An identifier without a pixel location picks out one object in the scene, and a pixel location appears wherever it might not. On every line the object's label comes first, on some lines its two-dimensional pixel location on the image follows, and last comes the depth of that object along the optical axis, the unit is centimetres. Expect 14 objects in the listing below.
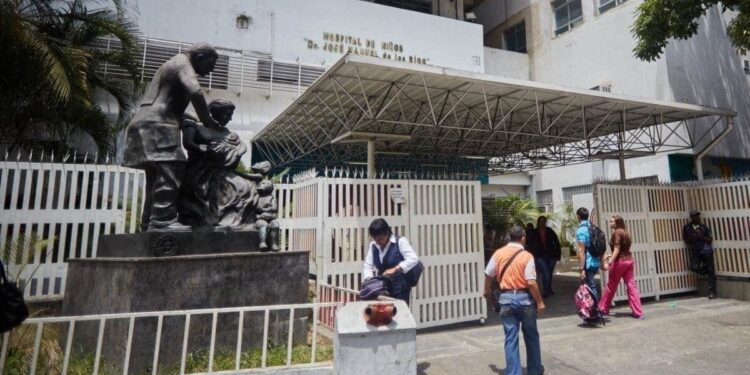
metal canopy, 805
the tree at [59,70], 698
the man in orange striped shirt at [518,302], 397
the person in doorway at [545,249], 860
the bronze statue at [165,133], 405
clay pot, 300
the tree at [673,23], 885
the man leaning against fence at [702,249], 809
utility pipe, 1025
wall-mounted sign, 625
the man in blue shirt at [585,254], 629
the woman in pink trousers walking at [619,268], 660
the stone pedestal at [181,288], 359
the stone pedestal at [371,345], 296
